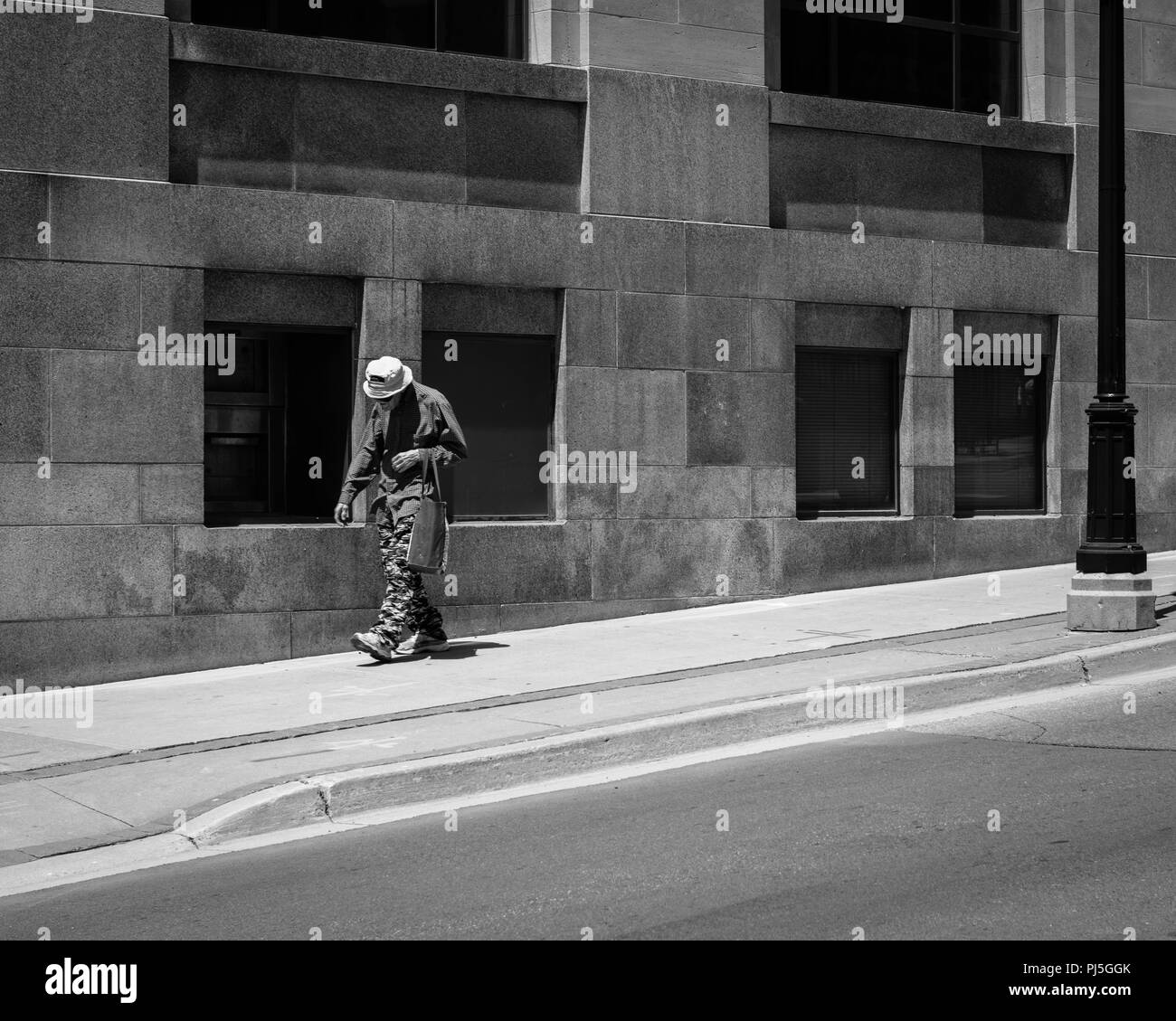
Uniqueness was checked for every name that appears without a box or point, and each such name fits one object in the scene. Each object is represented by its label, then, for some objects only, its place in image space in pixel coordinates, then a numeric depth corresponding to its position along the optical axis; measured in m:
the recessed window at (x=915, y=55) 15.40
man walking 11.65
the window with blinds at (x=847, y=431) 15.26
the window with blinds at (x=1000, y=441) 15.97
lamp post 11.70
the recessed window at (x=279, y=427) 13.07
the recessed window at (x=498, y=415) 13.78
